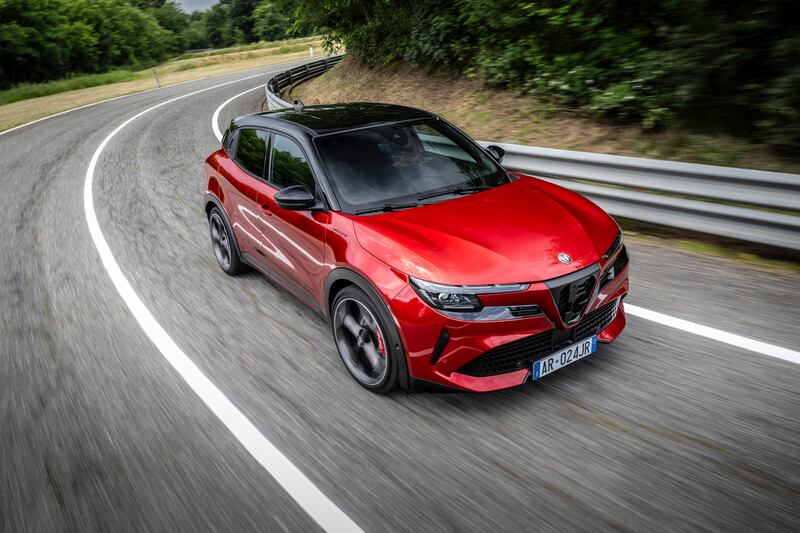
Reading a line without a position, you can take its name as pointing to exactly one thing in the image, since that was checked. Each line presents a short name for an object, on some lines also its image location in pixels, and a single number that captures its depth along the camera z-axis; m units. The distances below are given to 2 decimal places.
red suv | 3.26
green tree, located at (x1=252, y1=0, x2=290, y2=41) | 96.62
